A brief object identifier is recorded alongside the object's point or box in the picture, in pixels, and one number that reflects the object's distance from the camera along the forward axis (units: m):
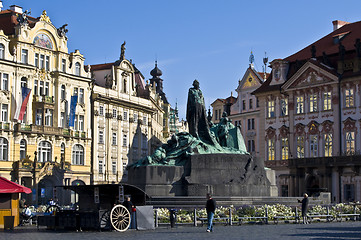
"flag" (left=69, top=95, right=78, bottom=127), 61.59
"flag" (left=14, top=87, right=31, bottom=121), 56.38
